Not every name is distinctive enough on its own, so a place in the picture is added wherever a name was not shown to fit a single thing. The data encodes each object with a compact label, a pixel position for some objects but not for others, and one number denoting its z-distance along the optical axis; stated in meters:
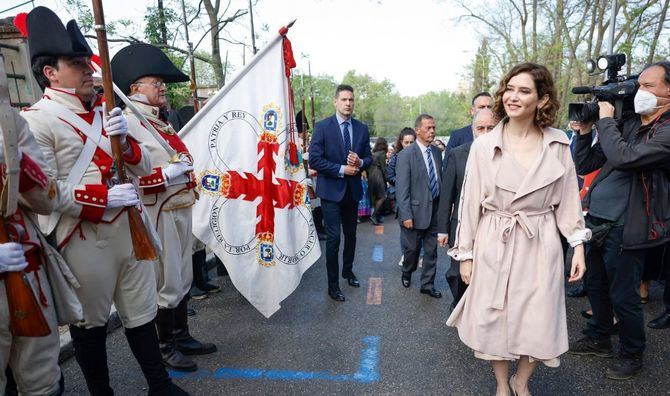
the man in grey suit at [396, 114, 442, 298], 4.54
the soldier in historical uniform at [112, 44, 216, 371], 2.83
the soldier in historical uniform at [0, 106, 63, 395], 1.64
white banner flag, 3.61
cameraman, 2.62
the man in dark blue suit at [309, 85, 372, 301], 4.38
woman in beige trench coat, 2.13
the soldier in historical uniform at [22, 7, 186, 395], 2.03
